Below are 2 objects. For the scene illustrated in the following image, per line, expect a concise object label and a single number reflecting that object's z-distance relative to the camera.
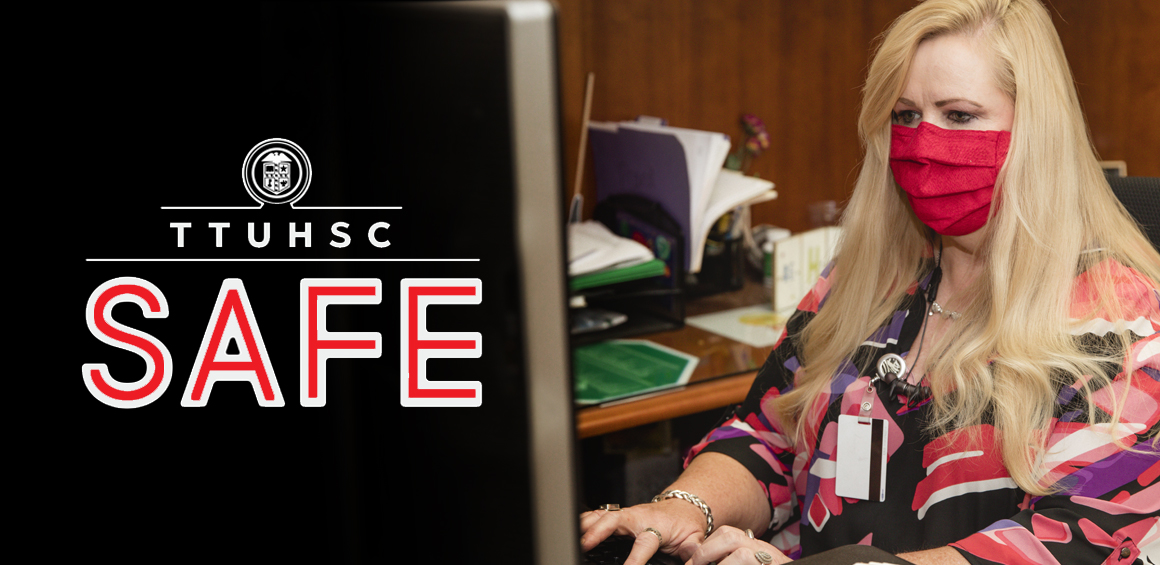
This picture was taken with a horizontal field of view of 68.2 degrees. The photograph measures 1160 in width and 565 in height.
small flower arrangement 2.17
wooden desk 1.33
